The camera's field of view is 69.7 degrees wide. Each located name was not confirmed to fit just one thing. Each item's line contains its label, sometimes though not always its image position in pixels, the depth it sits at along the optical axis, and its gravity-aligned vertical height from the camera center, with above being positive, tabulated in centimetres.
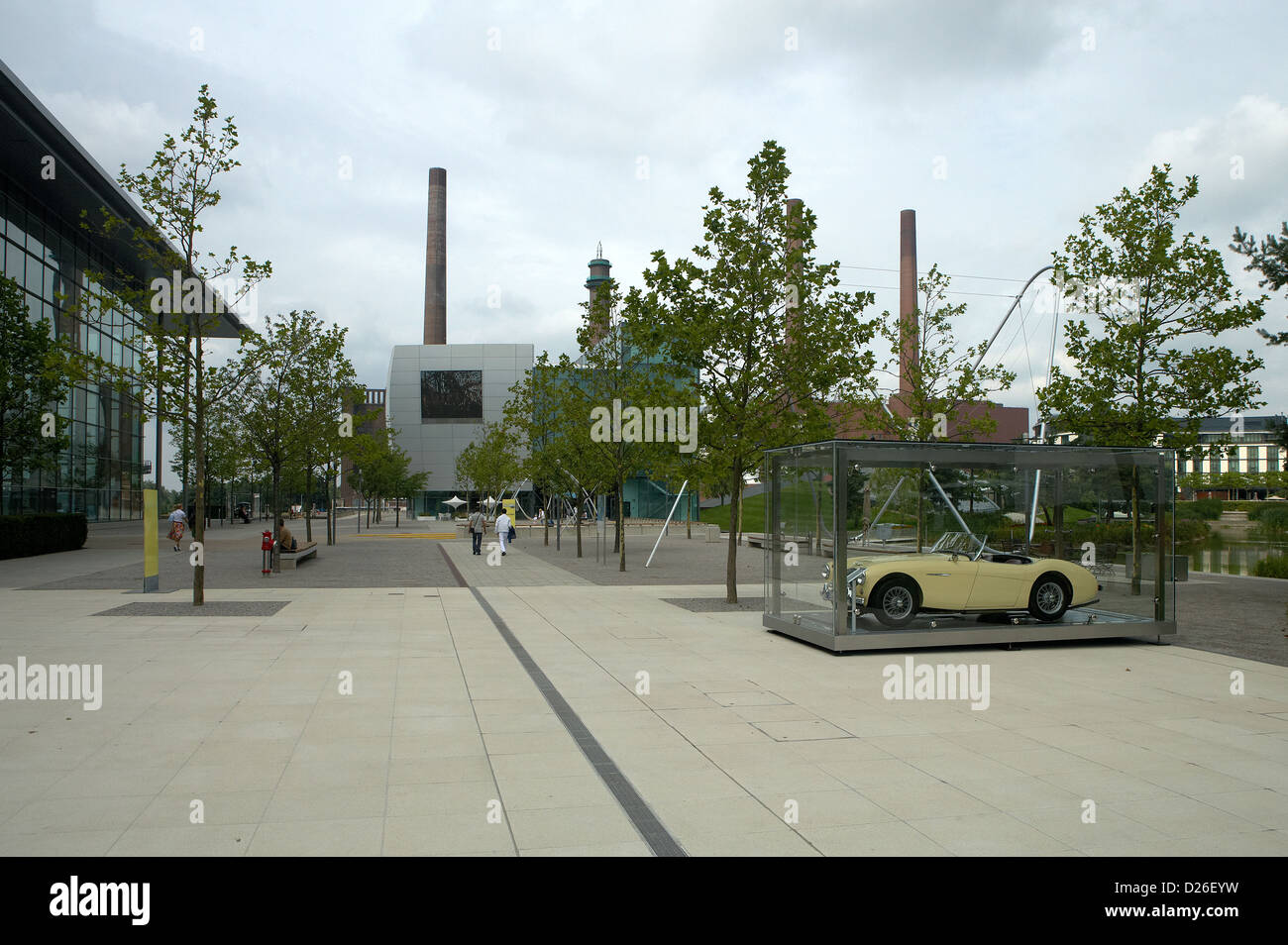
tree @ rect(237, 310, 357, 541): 2539 +223
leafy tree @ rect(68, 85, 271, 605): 1459 +285
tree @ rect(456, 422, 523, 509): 4822 +76
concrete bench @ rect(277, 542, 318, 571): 2389 -219
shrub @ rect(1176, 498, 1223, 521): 5211 -161
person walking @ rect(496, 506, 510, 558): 3002 -158
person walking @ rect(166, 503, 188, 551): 3050 -164
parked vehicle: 1135 -130
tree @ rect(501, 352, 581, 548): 3125 +200
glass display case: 1140 -84
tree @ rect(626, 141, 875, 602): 1594 +265
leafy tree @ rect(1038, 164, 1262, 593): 1838 +292
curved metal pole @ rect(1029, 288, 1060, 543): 1257 -40
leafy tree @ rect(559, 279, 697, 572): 2559 +237
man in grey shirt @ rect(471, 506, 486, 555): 3234 -180
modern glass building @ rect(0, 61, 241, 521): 3234 +904
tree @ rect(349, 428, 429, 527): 6069 -13
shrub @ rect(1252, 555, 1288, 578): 2247 -211
